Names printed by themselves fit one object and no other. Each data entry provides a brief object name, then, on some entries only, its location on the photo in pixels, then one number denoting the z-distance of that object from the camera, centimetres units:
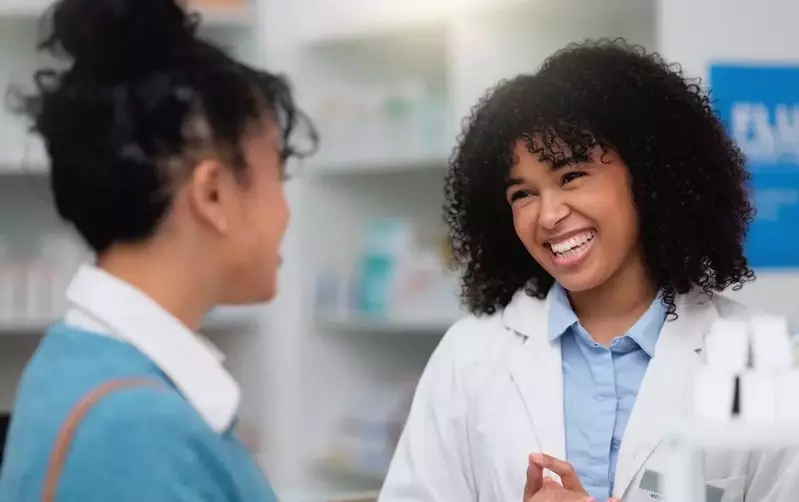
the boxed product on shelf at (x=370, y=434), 337
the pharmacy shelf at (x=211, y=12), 316
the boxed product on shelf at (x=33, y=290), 316
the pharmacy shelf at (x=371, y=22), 316
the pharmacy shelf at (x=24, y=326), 314
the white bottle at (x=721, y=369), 108
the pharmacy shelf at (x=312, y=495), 330
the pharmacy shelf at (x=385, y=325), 318
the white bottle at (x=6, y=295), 316
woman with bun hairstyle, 87
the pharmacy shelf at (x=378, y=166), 318
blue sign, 237
